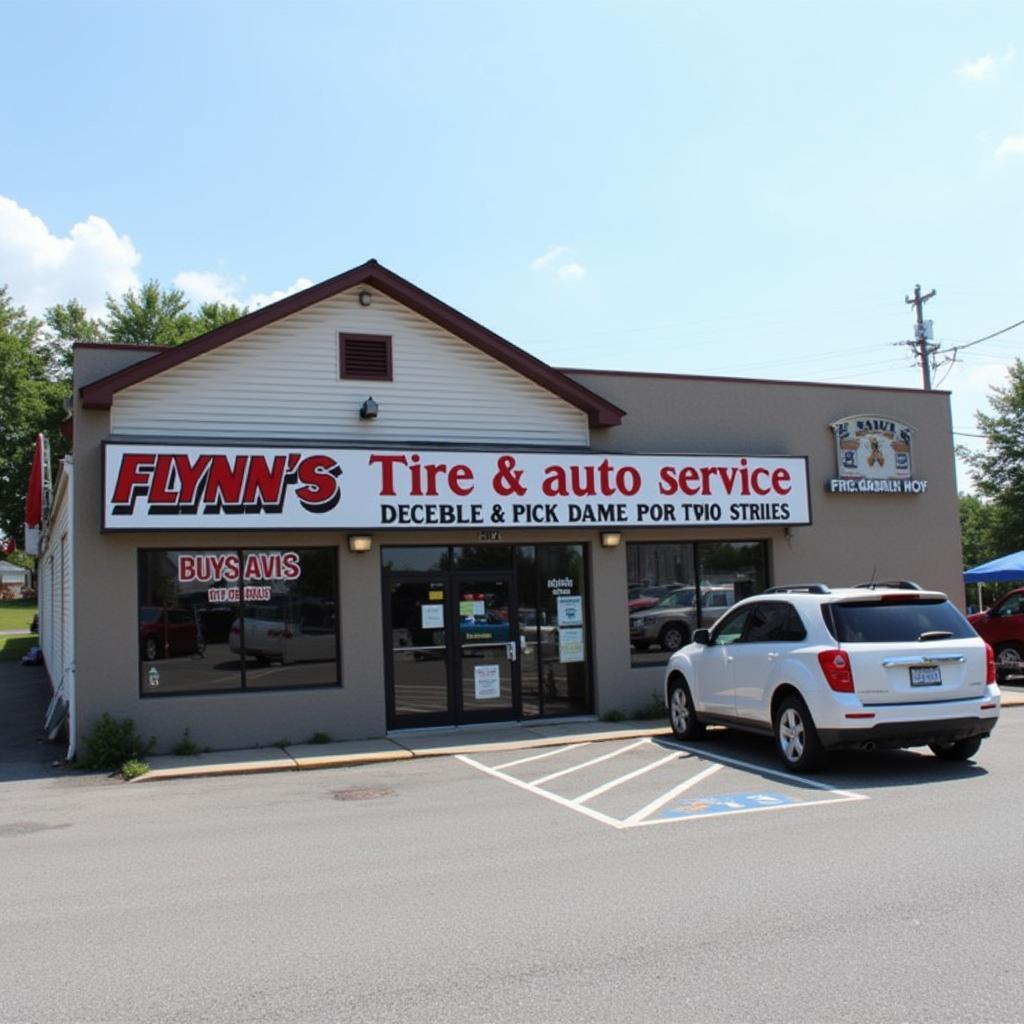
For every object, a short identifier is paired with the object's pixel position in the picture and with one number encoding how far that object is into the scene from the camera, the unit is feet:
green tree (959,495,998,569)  154.10
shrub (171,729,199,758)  40.01
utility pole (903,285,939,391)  121.90
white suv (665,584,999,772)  30.50
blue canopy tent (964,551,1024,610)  70.90
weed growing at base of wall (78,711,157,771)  38.14
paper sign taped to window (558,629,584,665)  47.88
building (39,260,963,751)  40.11
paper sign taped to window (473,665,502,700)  45.91
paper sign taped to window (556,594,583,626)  47.98
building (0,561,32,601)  343.46
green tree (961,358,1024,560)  131.94
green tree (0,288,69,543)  170.19
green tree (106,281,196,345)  182.80
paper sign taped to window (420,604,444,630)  45.03
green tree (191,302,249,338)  189.06
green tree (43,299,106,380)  195.52
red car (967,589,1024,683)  61.98
